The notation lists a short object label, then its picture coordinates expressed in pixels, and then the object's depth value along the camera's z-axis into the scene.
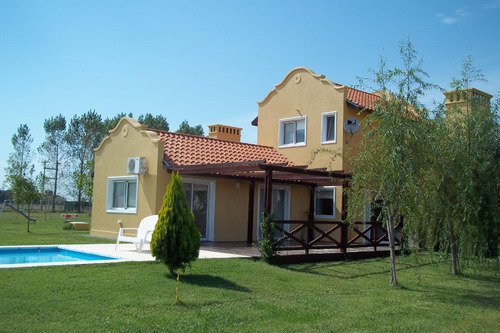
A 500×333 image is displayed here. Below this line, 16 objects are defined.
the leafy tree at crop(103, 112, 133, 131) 55.19
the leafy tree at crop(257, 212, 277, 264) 12.94
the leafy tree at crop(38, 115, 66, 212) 55.22
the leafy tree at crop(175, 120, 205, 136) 66.06
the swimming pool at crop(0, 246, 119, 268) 13.27
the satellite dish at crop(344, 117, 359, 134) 18.36
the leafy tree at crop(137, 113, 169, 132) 65.06
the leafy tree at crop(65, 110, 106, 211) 55.31
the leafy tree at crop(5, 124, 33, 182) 56.06
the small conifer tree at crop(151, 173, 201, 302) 9.62
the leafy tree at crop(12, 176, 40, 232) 25.61
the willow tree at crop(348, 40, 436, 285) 10.02
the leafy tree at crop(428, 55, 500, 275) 11.15
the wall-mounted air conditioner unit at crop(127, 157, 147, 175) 17.23
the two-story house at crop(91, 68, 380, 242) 17.50
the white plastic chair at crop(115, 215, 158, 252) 13.66
